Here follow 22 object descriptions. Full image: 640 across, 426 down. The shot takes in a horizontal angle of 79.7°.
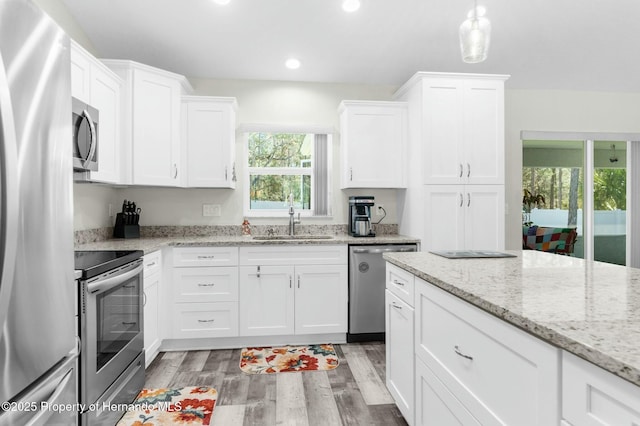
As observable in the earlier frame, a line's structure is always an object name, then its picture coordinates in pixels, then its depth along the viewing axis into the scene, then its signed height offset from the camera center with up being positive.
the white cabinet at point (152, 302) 2.70 -0.68
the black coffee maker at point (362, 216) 3.68 -0.05
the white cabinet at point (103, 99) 2.43 +0.77
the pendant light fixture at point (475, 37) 1.85 +0.85
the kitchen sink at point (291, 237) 3.60 -0.26
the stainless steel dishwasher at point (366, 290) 3.33 -0.69
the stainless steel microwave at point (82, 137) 2.02 +0.39
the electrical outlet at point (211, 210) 3.85 +0.00
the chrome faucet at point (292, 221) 3.79 -0.11
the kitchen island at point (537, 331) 0.74 -0.30
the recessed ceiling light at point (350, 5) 2.95 +1.60
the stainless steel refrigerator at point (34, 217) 0.85 -0.02
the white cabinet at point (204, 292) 3.18 -0.69
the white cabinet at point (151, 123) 3.09 +0.73
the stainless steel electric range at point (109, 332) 1.75 -0.64
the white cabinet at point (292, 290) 3.24 -0.68
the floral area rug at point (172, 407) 2.12 -1.16
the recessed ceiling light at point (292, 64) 3.62 +1.41
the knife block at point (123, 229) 3.45 -0.17
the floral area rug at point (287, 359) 2.82 -1.16
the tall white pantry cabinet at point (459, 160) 3.37 +0.45
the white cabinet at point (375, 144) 3.67 +0.65
